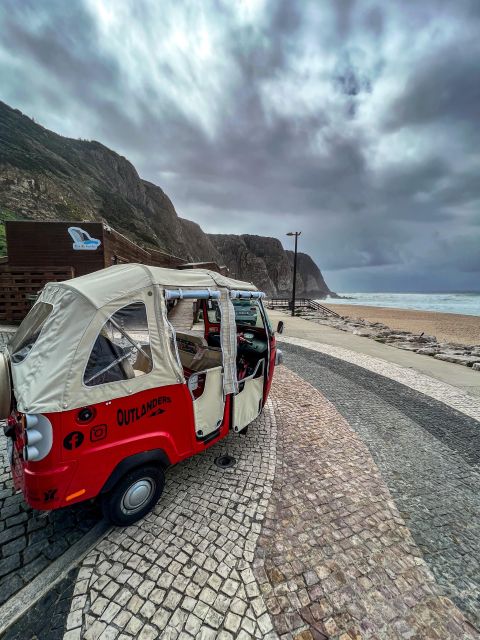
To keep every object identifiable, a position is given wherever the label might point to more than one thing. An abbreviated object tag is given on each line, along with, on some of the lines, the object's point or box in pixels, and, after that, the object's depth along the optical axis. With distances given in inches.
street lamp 892.3
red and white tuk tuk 82.6
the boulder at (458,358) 371.9
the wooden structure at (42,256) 467.5
